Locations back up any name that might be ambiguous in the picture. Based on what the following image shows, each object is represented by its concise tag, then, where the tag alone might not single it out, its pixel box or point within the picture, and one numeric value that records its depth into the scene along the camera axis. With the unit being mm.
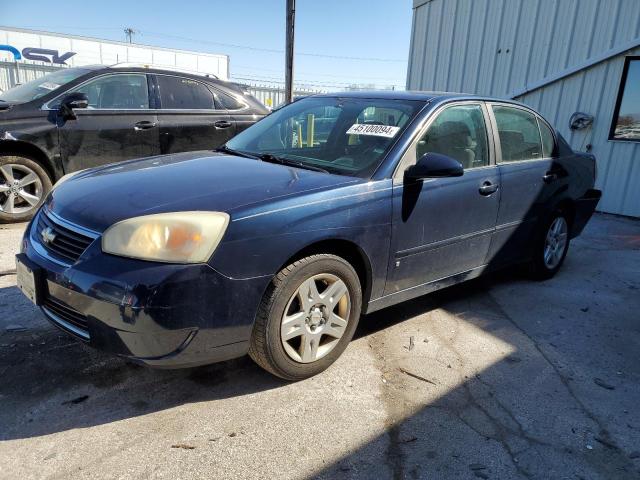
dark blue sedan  2205
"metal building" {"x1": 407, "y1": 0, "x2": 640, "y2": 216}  7598
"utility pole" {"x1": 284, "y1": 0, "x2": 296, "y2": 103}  7891
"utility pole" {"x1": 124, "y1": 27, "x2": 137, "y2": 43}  64600
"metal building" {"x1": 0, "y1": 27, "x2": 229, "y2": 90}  24906
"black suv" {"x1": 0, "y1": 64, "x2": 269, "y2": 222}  5230
